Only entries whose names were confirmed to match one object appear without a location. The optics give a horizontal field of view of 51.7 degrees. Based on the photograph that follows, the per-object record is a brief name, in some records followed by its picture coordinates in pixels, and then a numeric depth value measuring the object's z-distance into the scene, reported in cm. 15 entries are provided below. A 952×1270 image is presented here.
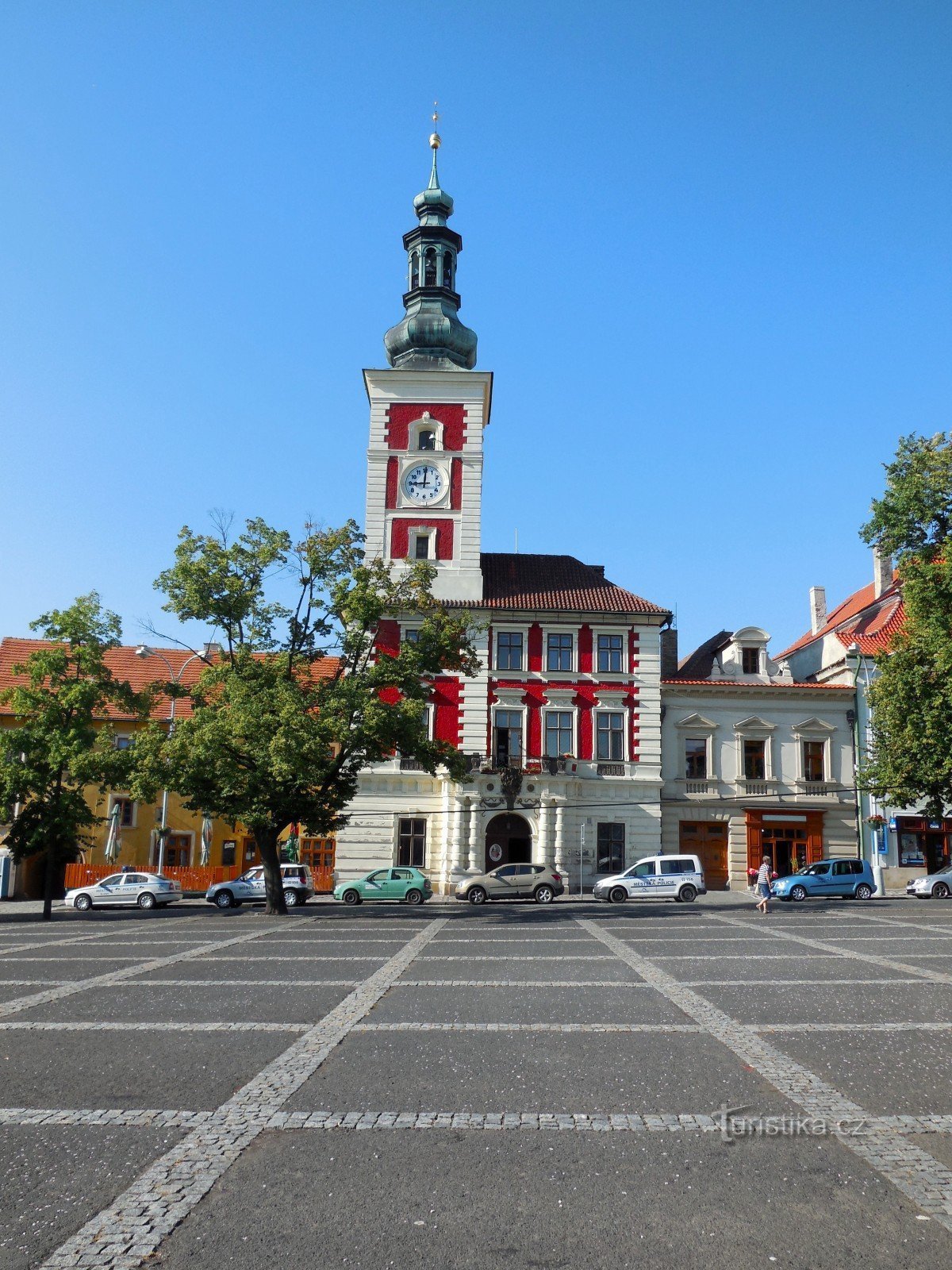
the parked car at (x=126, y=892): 3669
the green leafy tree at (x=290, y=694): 2834
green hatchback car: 3578
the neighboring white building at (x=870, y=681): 4303
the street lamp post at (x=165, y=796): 3834
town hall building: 4122
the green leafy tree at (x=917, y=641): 3325
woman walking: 3041
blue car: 3775
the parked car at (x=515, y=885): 3581
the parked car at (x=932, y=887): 3878
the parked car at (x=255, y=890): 3656
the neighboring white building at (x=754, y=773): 4306
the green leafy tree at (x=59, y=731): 3262
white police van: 3609
